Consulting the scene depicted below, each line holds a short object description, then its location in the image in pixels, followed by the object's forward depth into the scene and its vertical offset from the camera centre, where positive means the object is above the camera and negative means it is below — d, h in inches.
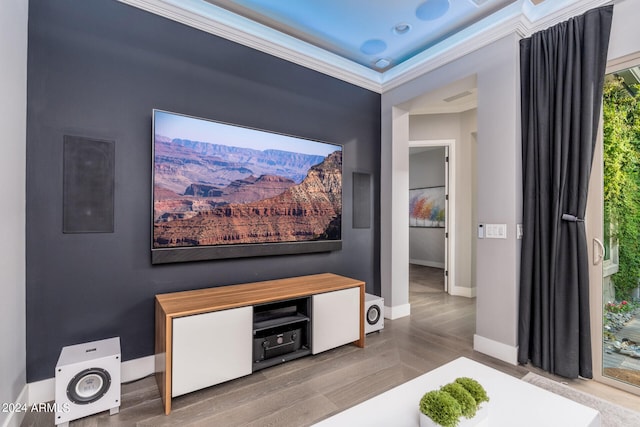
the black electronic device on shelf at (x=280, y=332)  90.8 -36.4
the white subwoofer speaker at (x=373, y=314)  118.1 -38.6
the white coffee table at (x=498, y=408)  46.5 -31.5
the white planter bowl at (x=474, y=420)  42.4 -29.1
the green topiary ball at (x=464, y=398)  42.3 -25.9
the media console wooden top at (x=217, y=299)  74.1 -24.0
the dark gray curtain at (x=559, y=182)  86.0 +10.0
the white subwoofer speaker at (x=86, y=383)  66.7 -37.9
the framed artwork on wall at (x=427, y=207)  282.2 +7.9
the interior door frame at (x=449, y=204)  189.5 +7.0
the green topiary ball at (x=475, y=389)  45.1 -26.1
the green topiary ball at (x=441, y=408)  40.7 -26.4
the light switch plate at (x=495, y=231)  100.9 -5.3
